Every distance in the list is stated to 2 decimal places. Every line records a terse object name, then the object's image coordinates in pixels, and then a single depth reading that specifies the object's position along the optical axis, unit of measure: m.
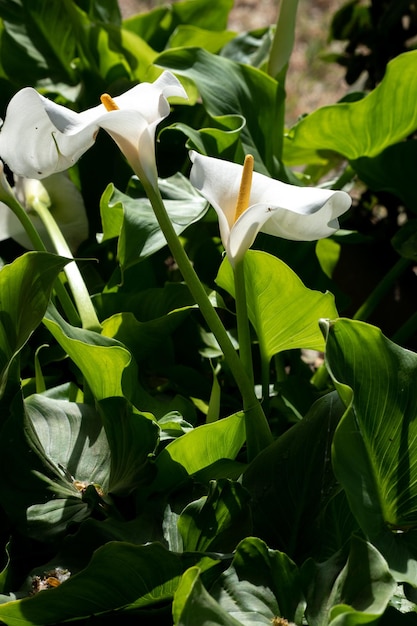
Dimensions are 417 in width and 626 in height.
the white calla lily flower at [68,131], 3.11
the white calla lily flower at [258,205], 3.11
